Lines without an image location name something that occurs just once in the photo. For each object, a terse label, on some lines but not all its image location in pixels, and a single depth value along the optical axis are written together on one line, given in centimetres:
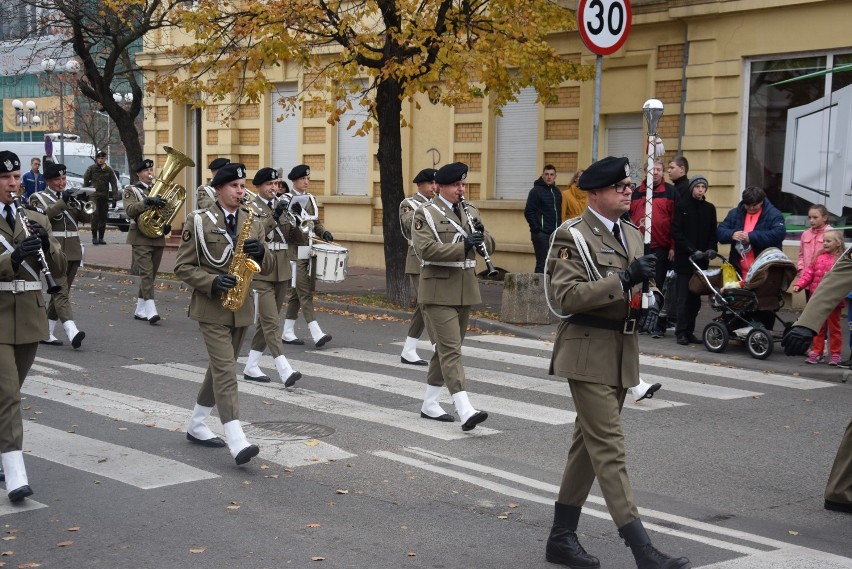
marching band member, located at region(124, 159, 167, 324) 1592
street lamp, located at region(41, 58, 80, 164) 2773
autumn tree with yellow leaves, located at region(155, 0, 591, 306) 1653
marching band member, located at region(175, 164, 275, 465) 825
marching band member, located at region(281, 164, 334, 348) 1341
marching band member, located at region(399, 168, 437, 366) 1159
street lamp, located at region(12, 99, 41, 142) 4715
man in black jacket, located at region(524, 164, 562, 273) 1878
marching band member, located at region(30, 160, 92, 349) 1367
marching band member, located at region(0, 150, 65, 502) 726
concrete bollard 1591
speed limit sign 1423
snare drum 1366
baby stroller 1336
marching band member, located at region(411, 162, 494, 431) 954
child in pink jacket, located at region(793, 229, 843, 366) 1284
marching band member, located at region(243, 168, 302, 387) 1156
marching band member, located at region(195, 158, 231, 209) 1141
